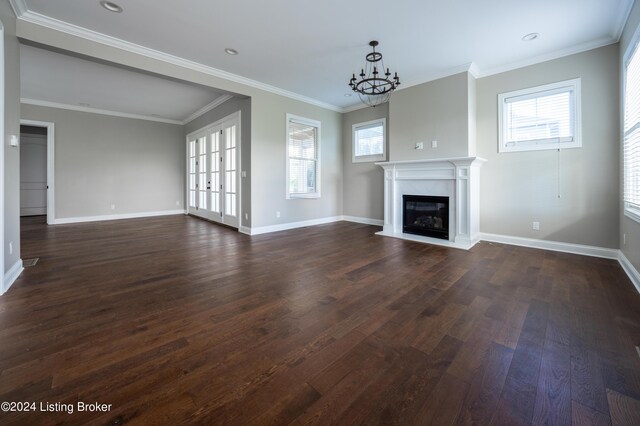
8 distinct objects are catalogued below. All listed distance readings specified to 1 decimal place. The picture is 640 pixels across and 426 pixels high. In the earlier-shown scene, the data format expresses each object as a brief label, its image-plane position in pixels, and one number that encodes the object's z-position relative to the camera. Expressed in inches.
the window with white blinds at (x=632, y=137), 108.1
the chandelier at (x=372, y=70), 152.4
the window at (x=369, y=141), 245.8
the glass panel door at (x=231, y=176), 231.5
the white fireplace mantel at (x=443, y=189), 170.1
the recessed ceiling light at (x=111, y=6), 114.7
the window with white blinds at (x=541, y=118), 151.9
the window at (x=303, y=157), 237.9
